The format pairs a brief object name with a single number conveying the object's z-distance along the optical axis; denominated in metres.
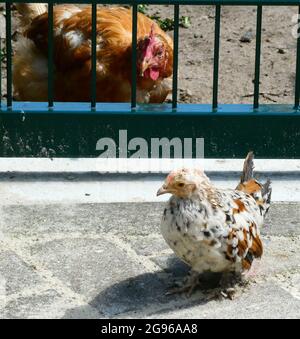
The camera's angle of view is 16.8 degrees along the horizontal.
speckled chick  4.23
